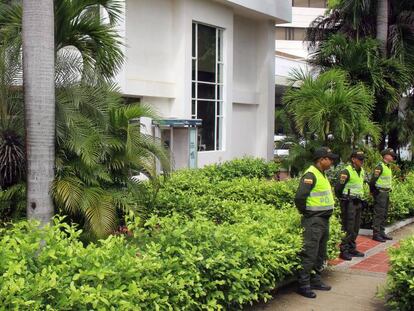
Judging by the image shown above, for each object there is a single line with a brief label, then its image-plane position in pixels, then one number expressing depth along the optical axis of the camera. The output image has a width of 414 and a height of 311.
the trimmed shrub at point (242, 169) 13.17
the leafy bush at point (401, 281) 5.36
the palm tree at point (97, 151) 6.64
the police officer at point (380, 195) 9.64
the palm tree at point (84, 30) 7.26
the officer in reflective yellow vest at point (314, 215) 6.31
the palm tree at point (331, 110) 11.40
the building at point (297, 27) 54.62
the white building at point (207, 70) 17.22
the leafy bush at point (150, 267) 3.66
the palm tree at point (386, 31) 15.55
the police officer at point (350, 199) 8.38
